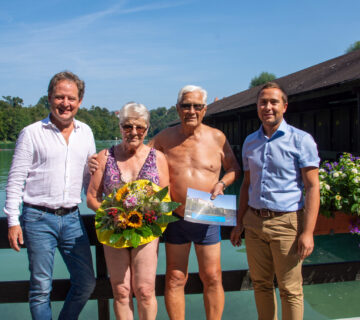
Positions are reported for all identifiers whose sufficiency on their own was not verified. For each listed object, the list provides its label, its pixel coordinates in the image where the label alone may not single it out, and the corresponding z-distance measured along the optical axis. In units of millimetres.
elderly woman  2297
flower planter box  2678
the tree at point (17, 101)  120300
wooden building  8008
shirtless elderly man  2605
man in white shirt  2338
